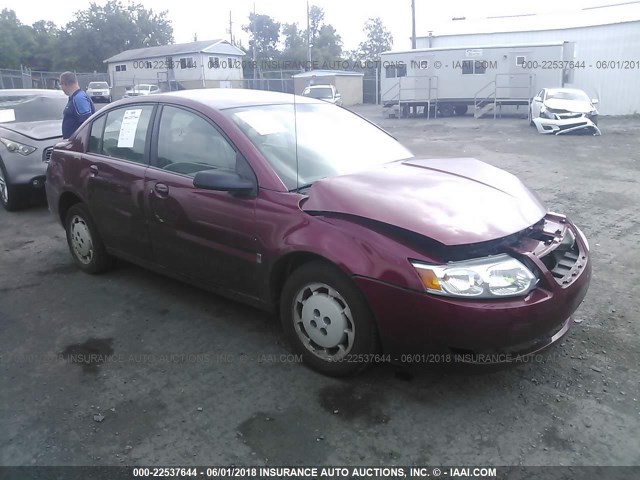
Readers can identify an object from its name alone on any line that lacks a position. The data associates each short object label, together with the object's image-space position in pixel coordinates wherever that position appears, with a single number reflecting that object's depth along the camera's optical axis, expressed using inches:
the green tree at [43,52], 2153.1
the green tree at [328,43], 1967.3
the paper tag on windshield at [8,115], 311.0
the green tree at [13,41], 1953.9
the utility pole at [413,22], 1465.3
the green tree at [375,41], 2440.9
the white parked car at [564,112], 636.1
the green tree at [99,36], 2116.1
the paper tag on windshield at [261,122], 143.0
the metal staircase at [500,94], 930.7
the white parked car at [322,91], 965.4
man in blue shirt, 266.7
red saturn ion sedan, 106.0
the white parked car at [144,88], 1256.3
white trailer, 914.7
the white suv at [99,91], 1349.3
